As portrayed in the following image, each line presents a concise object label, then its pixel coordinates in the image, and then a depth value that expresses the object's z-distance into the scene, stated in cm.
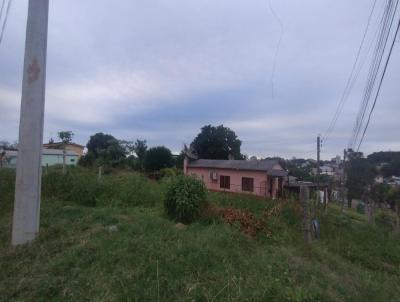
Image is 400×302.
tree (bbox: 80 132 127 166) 2442
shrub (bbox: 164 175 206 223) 607
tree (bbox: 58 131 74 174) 2072
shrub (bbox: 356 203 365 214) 2472
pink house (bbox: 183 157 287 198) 2111
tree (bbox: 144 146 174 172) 2428
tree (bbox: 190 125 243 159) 3494
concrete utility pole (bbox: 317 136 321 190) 1535
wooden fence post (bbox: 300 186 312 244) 521
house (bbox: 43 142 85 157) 3642
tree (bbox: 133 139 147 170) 2647
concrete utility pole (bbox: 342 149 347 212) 1580
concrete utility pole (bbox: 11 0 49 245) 412
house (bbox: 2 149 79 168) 3180
